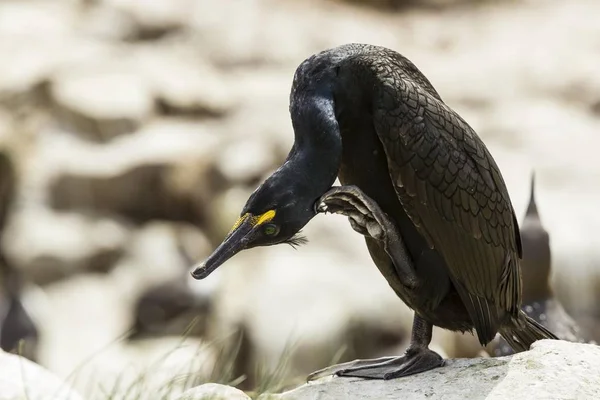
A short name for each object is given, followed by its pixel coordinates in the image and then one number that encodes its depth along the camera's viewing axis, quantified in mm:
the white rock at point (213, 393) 8383
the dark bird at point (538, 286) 11969
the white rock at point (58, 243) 24781
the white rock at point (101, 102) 26344
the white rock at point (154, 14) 29500
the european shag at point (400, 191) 7992
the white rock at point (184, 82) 27219
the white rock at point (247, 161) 23984
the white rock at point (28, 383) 9219
